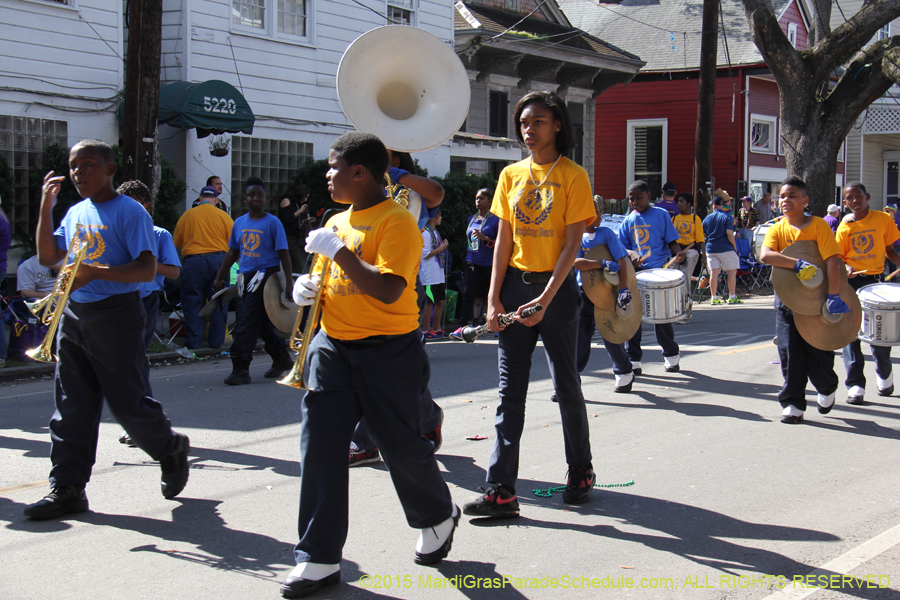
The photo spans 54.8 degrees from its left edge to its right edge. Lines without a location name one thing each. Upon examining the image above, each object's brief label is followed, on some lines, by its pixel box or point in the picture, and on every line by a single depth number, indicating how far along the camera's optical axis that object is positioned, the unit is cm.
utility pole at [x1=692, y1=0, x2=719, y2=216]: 1880
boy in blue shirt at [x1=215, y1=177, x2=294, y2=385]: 830
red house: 2820
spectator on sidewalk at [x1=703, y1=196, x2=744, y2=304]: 1661
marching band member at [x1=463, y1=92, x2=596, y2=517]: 439
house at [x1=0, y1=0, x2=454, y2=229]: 1240
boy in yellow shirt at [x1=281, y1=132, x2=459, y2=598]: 341
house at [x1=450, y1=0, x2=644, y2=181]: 1995
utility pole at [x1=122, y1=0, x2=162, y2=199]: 1083
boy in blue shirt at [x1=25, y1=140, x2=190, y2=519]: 439
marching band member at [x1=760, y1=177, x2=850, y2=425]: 649
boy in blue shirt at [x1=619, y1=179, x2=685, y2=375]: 855
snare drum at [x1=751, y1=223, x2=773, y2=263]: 1751
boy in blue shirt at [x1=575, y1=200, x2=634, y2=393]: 700
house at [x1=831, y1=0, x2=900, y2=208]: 3278
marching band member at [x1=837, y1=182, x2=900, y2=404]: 753
